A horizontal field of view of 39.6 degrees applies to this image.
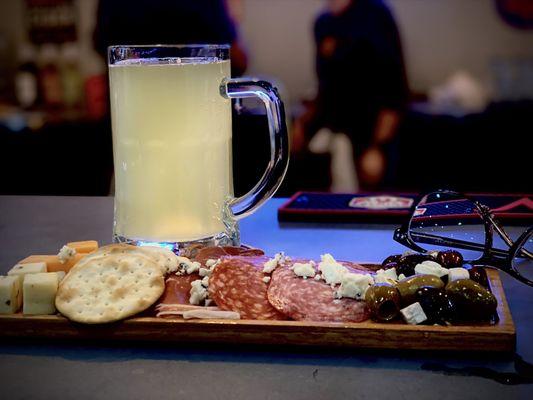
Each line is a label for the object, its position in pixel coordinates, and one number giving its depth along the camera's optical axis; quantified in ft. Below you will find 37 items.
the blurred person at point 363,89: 10.02
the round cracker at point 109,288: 2.27
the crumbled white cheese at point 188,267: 2.53
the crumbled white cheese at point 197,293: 2.34
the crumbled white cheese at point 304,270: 2.45
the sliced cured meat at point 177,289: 2.37
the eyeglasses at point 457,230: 3.06
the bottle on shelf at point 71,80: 10.80
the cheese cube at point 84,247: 2.82
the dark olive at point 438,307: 2.18
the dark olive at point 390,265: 2.68
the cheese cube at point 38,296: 2.33
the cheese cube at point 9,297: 2.35
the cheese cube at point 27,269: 2.51
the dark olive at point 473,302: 2.18
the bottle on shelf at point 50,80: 10.73
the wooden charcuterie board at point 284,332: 2.12
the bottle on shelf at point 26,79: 10.67
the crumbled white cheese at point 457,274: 2.34
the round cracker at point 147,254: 2.55
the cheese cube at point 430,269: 2.39
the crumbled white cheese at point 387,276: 2.42
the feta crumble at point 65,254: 2.65
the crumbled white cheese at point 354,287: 2.29
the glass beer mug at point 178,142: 3.04
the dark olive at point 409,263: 2.54
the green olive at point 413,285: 2.25
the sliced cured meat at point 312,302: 2.24
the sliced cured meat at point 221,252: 2.82
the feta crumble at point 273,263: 2.56
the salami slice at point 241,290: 2.29
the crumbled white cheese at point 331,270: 2.40
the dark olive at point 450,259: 2.58
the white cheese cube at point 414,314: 2.18
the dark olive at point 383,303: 2.19
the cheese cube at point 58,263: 2.66
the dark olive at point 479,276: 2.47
